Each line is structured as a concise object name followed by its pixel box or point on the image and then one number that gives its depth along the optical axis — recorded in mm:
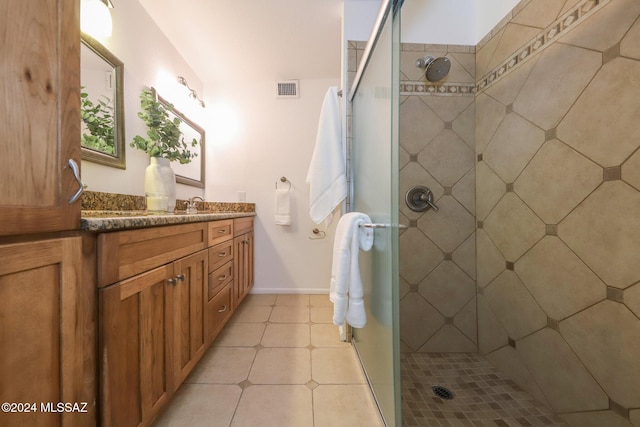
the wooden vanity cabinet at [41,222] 407
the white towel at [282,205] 2127
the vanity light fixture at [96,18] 1046
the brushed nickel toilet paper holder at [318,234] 2178
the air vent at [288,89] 2168
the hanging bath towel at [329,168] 1324
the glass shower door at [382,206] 697
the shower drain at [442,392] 985
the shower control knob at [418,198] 1276
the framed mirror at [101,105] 1054
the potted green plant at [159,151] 1244
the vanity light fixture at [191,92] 1796
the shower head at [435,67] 1196
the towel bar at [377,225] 777
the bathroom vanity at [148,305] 572
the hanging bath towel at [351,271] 911
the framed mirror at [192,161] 1777
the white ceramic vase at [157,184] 1241
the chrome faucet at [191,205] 1799
